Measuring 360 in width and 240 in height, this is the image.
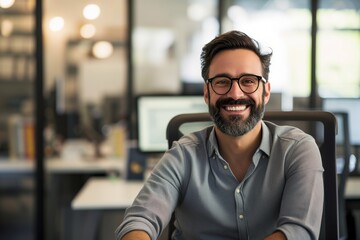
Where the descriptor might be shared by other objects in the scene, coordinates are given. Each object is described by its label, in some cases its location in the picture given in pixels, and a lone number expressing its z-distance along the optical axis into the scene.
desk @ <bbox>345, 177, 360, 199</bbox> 3.50
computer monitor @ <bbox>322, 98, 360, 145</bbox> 4.36
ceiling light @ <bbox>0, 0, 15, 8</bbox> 4.83
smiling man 1.61
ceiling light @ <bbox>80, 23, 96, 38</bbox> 9.43
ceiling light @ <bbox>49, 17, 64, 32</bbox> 8.62
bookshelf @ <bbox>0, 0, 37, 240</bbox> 4.61
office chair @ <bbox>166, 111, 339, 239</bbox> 1.79
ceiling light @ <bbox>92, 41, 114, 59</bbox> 9.41
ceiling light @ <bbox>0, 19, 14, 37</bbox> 5.48
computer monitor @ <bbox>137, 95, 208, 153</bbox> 3.44
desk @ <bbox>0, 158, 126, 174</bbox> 4.43
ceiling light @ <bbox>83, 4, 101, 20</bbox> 7.18
